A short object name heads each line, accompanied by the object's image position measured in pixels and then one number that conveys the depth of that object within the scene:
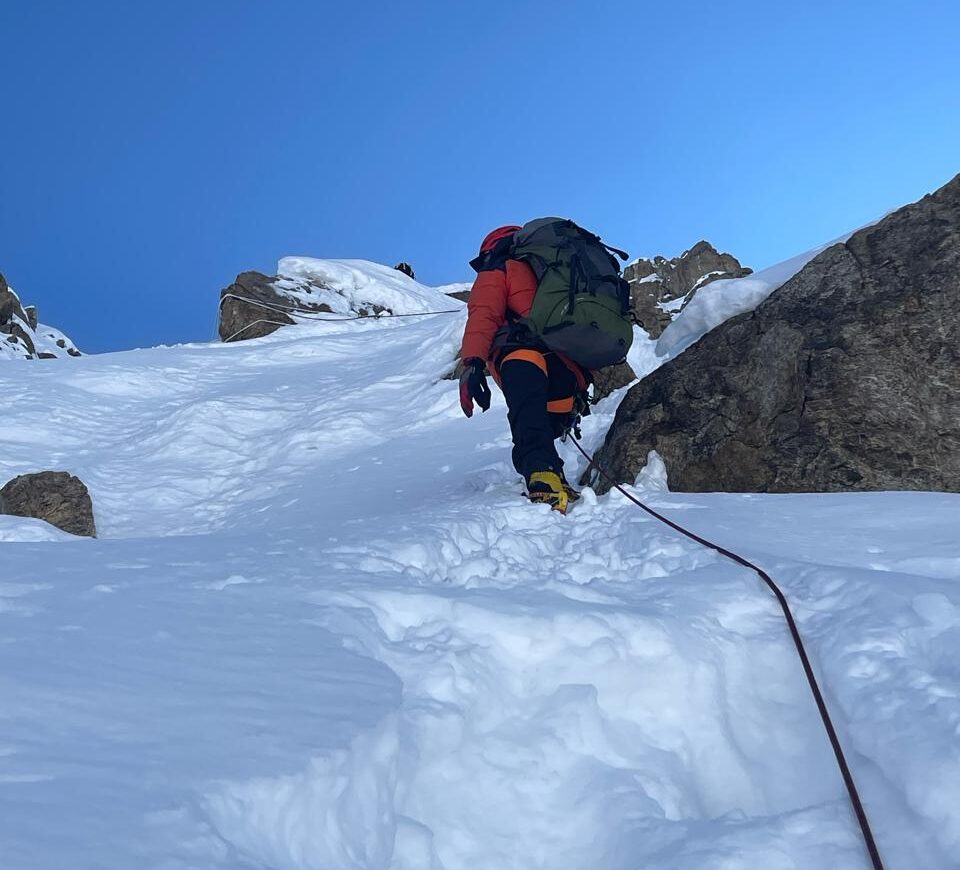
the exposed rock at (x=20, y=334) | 28.05
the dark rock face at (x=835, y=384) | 4.14
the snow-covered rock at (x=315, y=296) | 19.12
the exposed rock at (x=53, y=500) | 6.50
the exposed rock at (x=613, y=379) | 8.78
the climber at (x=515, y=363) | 4.32
